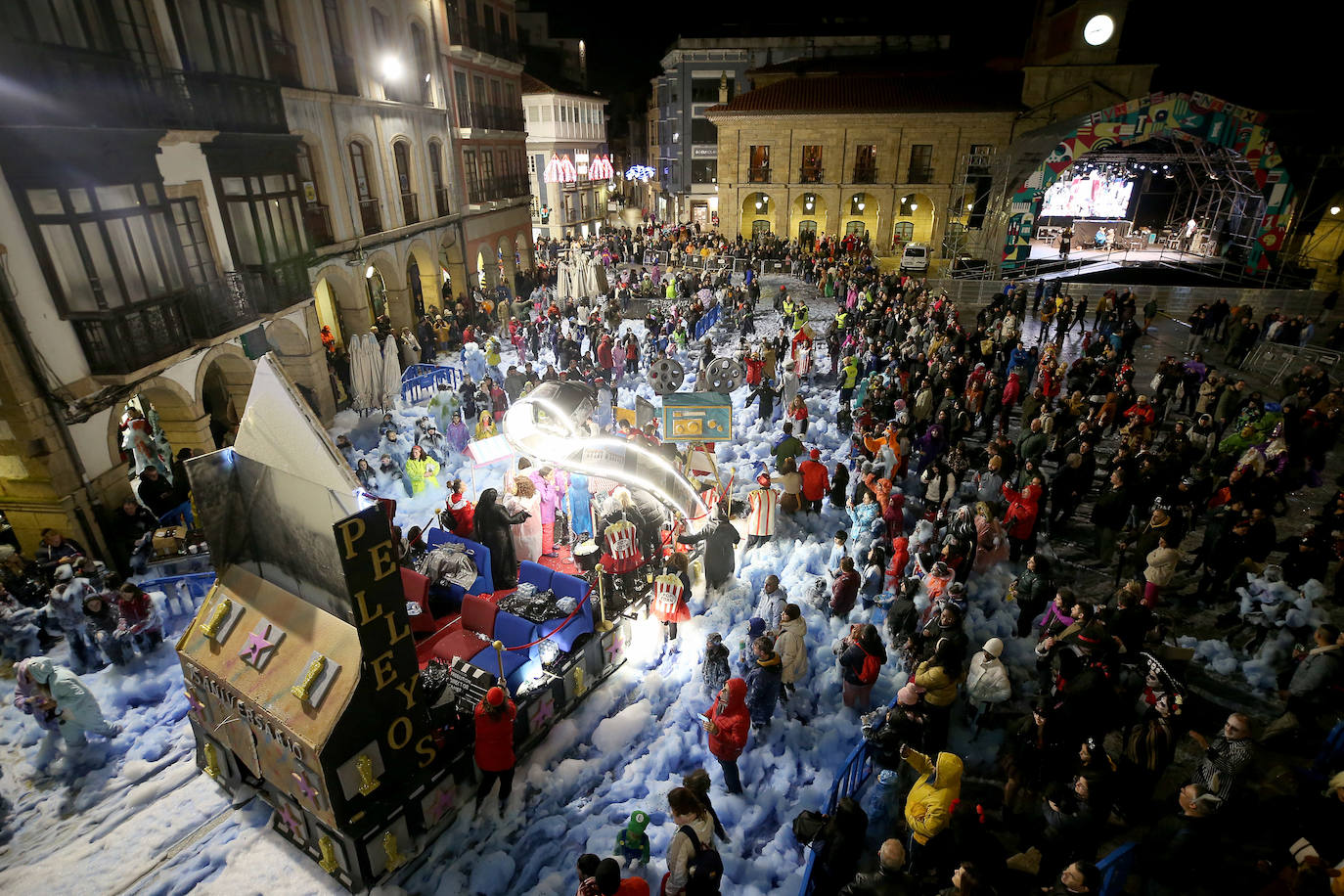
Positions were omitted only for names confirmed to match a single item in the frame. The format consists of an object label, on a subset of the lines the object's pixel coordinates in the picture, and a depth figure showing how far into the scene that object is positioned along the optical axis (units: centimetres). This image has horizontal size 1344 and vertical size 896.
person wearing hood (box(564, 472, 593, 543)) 1073
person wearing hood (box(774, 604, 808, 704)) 744
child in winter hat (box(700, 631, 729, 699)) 743
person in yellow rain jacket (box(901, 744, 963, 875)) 533
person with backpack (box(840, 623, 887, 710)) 714
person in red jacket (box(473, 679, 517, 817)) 647
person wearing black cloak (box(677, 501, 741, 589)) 959
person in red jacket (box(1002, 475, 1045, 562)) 910
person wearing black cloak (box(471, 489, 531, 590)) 962
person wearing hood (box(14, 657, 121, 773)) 733
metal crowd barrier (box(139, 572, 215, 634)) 980
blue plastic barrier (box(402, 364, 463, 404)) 1797
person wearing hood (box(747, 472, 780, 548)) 1056
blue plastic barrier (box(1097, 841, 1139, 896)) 518
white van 3250
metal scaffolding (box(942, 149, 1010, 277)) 2889
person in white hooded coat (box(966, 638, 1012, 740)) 674
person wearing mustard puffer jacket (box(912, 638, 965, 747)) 643
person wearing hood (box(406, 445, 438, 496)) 1315
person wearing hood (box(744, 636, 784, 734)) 686
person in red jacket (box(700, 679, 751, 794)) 650
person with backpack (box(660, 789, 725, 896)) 507
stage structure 2378
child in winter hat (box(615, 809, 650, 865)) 611
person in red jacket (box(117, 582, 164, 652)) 889
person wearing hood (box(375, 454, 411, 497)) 1360
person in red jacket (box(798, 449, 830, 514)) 1128
